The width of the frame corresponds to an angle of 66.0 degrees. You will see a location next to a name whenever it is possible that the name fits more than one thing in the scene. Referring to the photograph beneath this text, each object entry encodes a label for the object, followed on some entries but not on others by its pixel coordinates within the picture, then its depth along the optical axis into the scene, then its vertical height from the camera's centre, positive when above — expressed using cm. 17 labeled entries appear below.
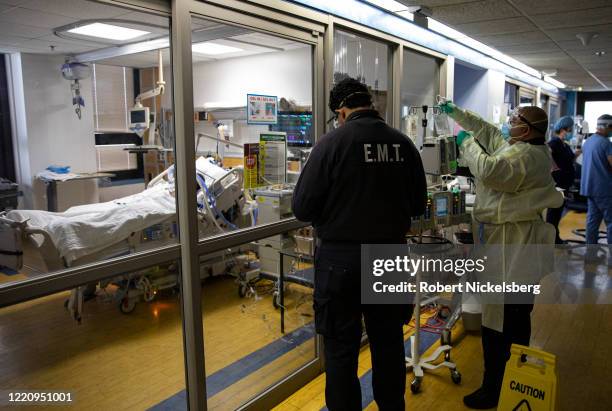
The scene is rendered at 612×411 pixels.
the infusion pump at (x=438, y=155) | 314 -10
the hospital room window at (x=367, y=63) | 338 +58
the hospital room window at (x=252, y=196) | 269 -36
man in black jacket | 188 -32
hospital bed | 211 -48
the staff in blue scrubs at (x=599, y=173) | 480 -37
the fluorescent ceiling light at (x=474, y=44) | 388 +94
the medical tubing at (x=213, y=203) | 322 -43
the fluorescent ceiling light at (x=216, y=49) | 318 +70
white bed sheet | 250 -46
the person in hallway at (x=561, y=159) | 524 -23
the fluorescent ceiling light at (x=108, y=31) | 236 +57
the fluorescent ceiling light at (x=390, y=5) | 307 +89
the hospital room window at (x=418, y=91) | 377 +47
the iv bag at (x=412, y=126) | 375 +11
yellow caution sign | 213 -112
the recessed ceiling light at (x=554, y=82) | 821 +105
